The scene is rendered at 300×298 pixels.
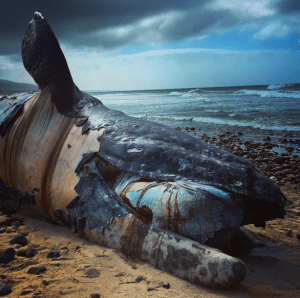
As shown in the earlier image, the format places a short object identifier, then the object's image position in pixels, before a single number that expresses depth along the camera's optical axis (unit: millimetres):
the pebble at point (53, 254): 2148
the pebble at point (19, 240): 2340
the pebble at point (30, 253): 2150
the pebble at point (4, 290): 1691
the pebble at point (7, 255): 2066
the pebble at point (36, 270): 1919
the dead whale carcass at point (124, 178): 2076
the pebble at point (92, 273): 1910
